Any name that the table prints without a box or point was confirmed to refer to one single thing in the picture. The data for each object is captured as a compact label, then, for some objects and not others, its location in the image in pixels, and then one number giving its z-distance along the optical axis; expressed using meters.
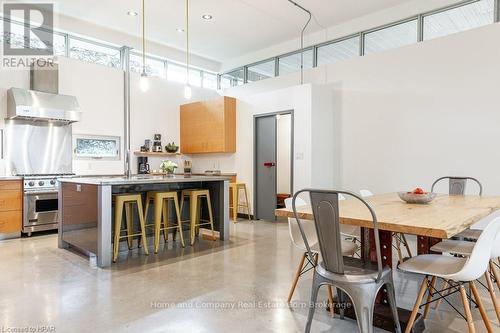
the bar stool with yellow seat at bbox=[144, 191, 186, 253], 4.18
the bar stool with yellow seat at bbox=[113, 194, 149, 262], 3.83
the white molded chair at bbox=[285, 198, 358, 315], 2.47
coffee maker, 7.14
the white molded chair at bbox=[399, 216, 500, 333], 1.83
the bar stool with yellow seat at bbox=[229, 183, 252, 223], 6.59
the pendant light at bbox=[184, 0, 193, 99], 4.62
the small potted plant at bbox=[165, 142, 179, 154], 7.54
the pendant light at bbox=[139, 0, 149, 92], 4.27
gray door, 6.41
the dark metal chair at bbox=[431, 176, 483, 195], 3.80
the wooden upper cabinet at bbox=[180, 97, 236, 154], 6.93
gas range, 5.14
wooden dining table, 1.77
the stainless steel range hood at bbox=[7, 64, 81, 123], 5.18
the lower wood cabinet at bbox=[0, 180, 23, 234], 4.94
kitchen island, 3.60
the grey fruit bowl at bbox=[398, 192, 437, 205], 2.67
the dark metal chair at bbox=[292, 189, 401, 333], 1.84
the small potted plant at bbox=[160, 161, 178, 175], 5.06
